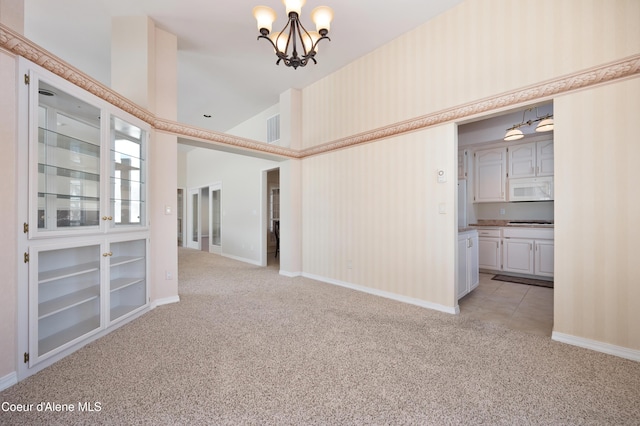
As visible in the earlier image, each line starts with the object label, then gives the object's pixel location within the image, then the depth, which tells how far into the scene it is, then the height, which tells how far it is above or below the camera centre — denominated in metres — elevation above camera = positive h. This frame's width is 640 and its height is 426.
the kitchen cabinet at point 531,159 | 4.78 +1.01
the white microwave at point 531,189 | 4.82 +0.46
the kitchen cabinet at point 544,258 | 4.48 -0.78
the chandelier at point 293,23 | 2.16 +1.66
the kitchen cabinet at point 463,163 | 5.50 +1.05
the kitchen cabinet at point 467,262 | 3.38 -0.67
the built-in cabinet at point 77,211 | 1.89 +0.03
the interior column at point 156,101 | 3.12 +1.40
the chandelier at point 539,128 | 3.66 +1.25
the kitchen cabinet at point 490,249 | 5.05 -0.69
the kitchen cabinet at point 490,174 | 5.27 +0.80
